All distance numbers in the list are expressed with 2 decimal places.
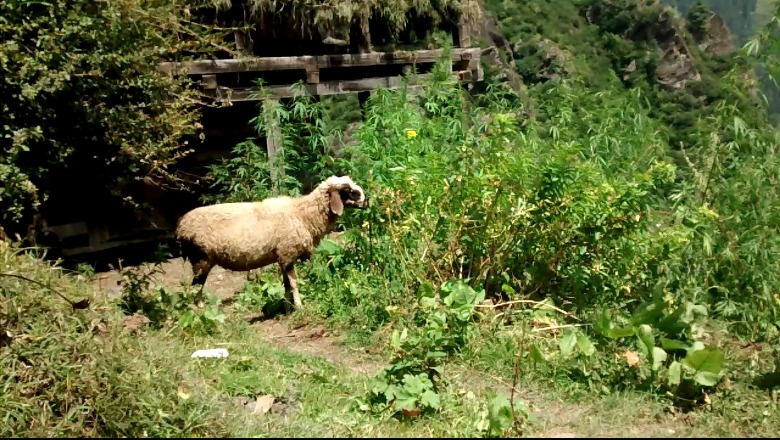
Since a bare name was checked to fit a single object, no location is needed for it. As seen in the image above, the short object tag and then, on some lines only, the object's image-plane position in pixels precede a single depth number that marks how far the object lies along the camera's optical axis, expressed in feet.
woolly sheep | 23.98
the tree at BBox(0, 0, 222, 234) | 23.00
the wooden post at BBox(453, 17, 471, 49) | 46.42
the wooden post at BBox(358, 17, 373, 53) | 41.49
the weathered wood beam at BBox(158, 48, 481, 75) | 34.40
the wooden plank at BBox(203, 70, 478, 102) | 35.91
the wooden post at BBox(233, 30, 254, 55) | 36.52
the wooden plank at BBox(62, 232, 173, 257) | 35.97
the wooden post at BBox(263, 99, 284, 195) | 30.50
